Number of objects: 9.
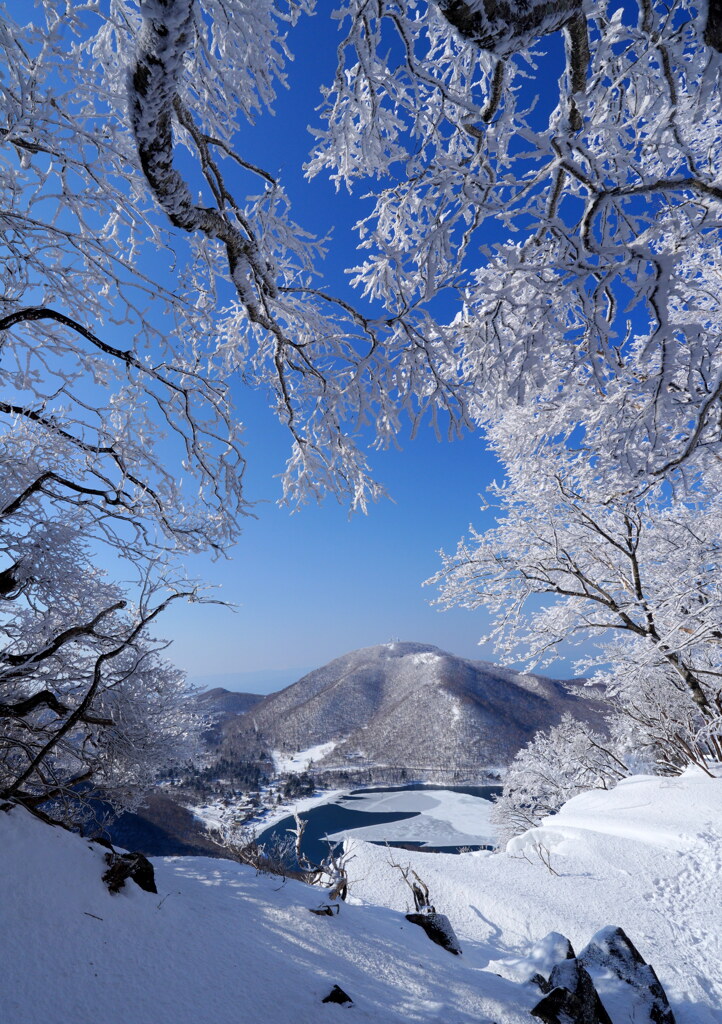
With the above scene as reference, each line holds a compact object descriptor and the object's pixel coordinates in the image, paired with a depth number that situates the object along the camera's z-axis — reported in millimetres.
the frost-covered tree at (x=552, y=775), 13609
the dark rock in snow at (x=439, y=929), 3748
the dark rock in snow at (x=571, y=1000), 2463
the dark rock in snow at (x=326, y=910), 3576
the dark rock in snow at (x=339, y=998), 2162
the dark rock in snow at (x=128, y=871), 2729
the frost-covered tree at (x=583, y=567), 6168
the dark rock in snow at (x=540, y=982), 2816
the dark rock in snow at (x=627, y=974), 2766
